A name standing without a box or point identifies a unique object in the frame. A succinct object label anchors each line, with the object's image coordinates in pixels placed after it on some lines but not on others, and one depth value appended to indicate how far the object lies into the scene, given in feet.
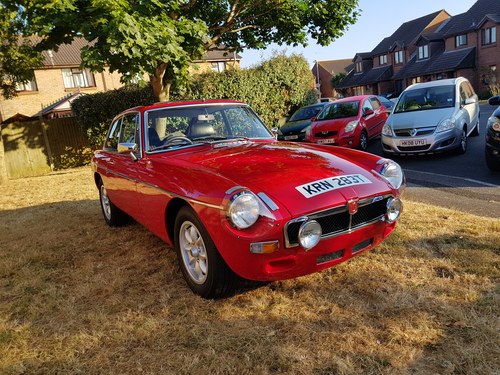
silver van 28.84
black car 21.88
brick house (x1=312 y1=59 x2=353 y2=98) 230.68
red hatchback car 36.04
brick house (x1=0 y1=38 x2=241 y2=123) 93.96
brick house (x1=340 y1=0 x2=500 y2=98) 116.67
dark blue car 45.65
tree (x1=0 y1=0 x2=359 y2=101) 25.39
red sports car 9.13
